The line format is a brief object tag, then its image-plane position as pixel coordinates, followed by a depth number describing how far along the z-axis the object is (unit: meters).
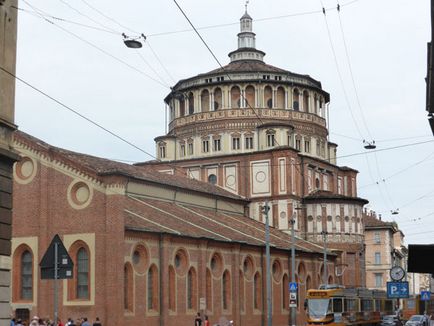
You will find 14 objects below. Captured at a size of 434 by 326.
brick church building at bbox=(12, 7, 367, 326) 43.53
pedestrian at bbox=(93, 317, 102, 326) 37.35
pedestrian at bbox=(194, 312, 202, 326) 42.62
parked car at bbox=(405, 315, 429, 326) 49.01
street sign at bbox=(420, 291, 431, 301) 36.50
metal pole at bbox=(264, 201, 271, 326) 40.47
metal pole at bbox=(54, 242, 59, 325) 18.91
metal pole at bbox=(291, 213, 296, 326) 45.97
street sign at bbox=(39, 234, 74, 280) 18.92
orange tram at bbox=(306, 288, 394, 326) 45.84
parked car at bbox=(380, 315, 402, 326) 53.13
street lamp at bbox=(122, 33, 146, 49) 24.28
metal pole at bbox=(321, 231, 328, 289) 59.99
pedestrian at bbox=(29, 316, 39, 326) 28.87
